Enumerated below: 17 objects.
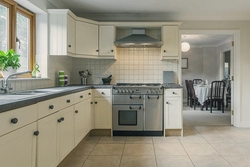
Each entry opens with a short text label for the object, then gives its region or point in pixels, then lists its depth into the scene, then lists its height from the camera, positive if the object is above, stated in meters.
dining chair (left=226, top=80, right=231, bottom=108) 7.48 -0.44
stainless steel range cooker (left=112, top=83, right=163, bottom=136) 3.74 -0.50
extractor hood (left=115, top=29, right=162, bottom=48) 3.93 +0.75
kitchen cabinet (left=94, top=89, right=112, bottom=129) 3.78 -0.48
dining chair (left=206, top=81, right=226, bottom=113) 6.62 -0.36
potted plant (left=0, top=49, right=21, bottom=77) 2.33 +0.21
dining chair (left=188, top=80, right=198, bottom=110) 6.96 -0.46
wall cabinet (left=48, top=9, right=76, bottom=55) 3.40 +0.78
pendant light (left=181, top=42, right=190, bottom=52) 6.48 +1.07
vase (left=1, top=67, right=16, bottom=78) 2.38 +0.10
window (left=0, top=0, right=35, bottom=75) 2.61 +0.67
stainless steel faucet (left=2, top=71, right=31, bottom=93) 2.21 -0.04
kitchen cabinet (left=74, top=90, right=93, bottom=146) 2.91 -0.54
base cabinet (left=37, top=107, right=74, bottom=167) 1.84 -0.56
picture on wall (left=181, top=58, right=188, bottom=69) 9.23 +0.79
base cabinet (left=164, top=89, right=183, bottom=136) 3.72 -0.47
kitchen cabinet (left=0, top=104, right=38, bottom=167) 1.30 -0.37
